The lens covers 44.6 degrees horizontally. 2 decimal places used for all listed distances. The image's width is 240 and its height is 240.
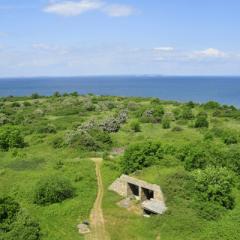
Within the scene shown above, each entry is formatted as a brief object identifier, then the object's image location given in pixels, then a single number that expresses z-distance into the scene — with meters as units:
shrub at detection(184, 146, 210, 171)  30.04
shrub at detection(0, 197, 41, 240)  21.21
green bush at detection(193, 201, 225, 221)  23.39
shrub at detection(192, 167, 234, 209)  24.97
